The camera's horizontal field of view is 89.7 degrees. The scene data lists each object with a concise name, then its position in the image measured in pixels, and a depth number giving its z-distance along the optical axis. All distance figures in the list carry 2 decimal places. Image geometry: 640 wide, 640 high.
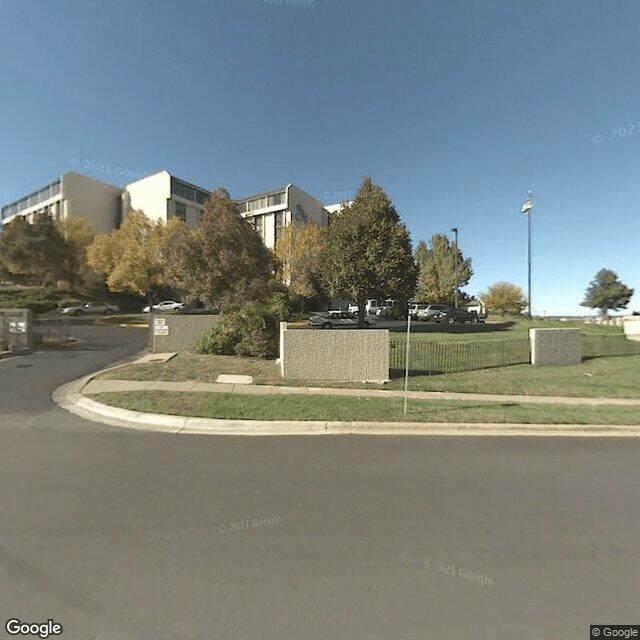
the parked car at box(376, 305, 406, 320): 36.12
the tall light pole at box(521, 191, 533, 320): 28.44
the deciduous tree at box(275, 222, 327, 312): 26.94
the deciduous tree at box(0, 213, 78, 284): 34.53
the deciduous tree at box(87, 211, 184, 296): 25.95
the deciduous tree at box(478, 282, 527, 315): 42.88
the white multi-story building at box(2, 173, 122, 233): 44.78
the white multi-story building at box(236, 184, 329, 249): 47.41
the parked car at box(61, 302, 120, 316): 32.94
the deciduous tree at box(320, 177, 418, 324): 20.78
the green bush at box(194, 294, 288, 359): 12.55
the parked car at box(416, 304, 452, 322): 35.16
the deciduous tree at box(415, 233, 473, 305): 44.06
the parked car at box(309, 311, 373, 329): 24.41
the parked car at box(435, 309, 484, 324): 31.11
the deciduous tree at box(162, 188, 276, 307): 16.55
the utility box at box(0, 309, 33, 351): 13.83
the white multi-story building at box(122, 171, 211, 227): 44.12
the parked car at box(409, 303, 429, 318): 35.40
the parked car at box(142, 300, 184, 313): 34.50
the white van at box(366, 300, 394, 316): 44.62
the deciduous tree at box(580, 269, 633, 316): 60.03
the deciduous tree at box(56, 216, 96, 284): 37.19
